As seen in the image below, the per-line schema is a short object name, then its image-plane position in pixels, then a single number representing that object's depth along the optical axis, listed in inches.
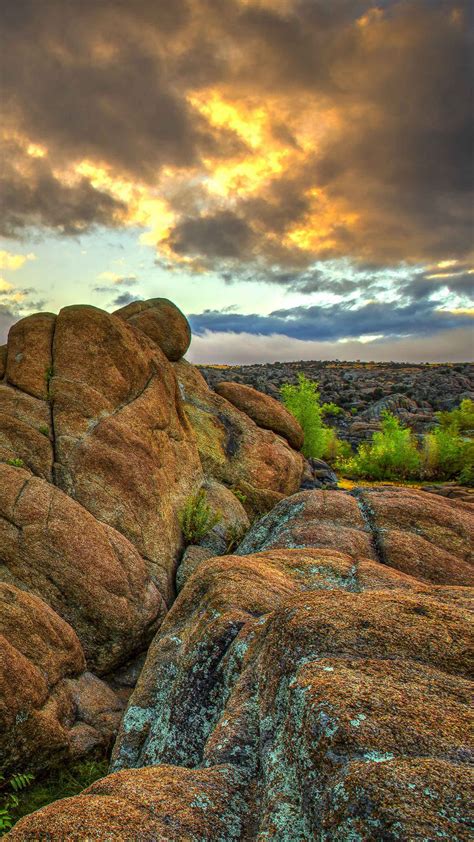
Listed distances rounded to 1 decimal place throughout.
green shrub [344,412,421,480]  1315.9
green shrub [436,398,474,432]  1876.2
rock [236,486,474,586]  451.5
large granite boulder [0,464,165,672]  404.2
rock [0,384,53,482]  509.0
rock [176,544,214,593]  525.7
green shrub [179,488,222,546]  596.7
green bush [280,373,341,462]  1286.9
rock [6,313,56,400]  584.1
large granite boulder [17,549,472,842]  113.8
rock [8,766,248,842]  127.8
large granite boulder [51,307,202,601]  521.3
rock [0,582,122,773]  288.4
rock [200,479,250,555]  616.1
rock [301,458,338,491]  982.4
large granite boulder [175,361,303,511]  778.2
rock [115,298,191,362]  864.9
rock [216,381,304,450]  979.9
